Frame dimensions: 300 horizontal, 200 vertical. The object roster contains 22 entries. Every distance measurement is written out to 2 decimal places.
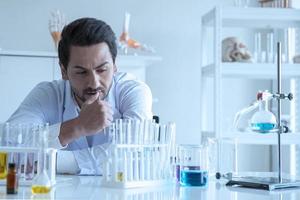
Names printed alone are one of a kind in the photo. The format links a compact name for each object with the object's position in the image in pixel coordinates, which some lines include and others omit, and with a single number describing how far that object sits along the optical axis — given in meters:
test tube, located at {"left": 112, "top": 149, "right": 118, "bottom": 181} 1.88
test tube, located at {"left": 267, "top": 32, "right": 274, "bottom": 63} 3.83
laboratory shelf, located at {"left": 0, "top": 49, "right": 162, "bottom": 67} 3.54
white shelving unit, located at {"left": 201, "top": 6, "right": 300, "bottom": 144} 3.56
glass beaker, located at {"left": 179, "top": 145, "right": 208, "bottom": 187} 1.96
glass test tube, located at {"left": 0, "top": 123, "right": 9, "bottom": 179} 1.90
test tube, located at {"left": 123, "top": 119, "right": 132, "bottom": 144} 1.90
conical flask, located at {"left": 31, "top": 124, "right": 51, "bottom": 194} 1.71
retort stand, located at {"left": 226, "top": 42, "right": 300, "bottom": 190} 1.94
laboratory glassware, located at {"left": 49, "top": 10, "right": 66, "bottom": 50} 3.70
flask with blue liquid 1.99
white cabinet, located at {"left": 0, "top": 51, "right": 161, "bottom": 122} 3.56
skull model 3.64
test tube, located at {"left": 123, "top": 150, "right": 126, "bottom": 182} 1.88
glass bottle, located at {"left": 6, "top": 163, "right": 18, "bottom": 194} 1.75
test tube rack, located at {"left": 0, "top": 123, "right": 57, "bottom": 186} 1.83
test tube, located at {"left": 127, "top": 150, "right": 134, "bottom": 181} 1.88
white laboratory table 1.74
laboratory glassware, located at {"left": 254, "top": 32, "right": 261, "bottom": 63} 3.86
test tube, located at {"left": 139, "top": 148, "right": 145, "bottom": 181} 1.90
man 2.23
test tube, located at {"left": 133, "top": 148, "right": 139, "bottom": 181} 1.89
